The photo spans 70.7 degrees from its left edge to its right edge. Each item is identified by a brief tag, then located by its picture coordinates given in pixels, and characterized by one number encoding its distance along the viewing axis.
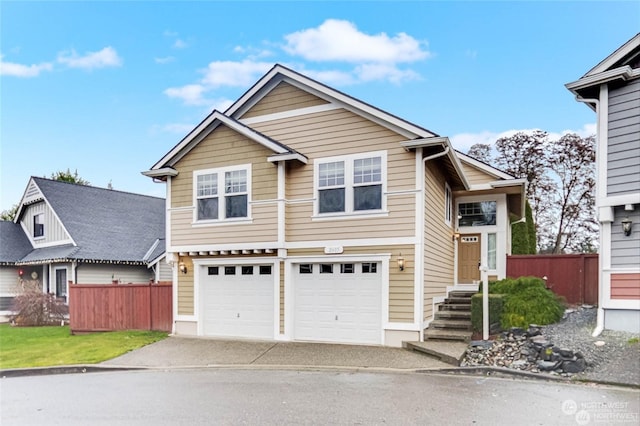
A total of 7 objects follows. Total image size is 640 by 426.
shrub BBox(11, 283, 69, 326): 17.44
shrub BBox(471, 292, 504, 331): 10.33
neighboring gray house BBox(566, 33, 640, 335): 9.39
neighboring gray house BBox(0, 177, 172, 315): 19.58
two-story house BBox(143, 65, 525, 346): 10.64
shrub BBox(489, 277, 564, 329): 10.23
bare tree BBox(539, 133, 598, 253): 26.19
